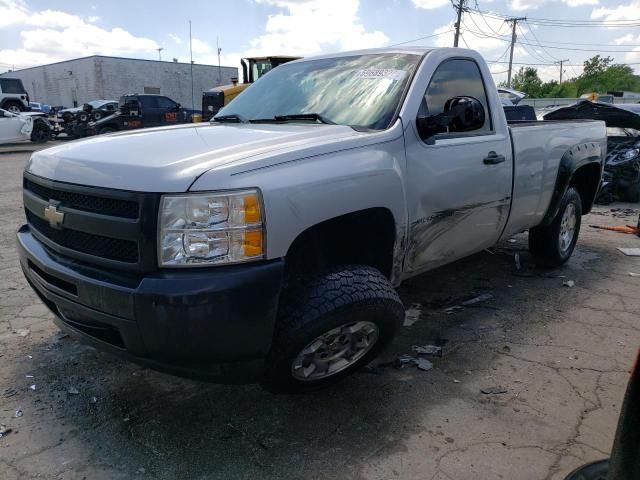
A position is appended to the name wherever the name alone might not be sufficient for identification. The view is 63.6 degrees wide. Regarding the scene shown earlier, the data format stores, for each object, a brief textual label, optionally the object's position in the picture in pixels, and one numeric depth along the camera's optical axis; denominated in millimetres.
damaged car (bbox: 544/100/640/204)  9555
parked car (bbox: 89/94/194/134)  19531
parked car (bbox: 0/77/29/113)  25094
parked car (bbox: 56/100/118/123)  20781
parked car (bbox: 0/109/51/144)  17391
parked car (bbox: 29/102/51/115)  38356
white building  42928
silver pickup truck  2154
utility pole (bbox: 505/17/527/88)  49778
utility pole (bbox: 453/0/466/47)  34653
